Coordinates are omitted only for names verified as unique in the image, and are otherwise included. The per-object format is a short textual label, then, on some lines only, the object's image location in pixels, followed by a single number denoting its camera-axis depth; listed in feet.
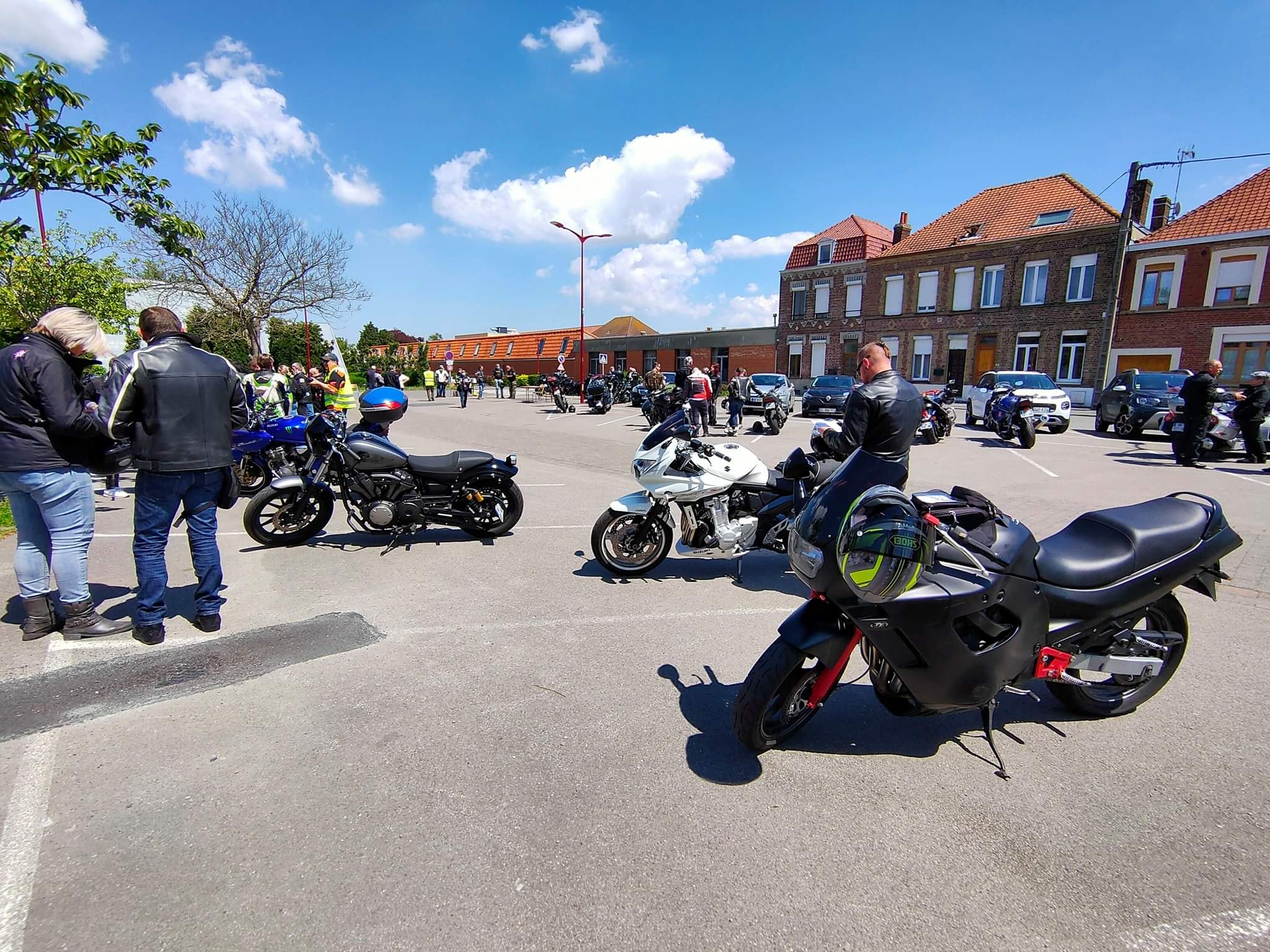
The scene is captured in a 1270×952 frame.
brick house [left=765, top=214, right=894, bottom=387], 118.11
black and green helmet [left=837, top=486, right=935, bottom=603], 7.48
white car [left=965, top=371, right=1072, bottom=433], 50.72
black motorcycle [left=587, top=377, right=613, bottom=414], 72.02
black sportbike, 8.14
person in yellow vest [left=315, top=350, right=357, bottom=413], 31.42
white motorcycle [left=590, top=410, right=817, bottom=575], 16.51
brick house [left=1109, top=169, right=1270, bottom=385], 78.79
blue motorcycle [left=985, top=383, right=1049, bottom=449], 43.01
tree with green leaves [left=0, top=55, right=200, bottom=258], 18.21
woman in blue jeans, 11.50
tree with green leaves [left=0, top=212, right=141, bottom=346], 30.04
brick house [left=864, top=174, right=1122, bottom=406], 91.76
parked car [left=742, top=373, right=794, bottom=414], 68.71
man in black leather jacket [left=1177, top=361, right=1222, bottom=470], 34.27
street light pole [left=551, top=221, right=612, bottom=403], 93.39
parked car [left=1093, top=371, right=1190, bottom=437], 47.85
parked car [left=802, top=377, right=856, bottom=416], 71.56
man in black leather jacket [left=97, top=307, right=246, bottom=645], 11.85
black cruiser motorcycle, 18.65
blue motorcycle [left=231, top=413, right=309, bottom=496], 24.77
